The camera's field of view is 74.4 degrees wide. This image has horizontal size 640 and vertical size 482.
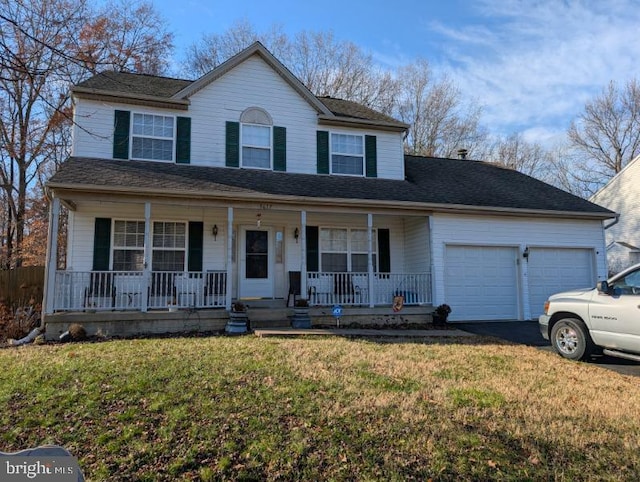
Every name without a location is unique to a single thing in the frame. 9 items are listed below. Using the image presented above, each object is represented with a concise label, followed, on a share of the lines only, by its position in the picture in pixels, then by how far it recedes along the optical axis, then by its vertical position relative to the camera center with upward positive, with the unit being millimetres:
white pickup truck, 6180 -657
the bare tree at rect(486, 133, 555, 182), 29594 +8799
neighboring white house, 21312 +3076
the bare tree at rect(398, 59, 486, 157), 26516 +10252
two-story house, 10094 +1842
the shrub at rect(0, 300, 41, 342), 8977 -819
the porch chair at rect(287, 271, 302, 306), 11570 -41
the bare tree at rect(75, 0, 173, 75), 14703 +10667
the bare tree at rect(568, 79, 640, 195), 29781 +10287
